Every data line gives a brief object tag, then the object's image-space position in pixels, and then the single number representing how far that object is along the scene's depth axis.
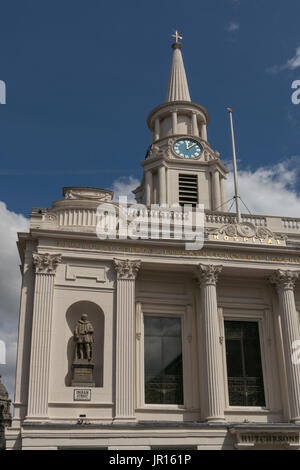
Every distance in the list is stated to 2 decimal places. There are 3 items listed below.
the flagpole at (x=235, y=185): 28.90
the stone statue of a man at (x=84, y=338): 24.28
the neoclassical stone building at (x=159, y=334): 22.92
